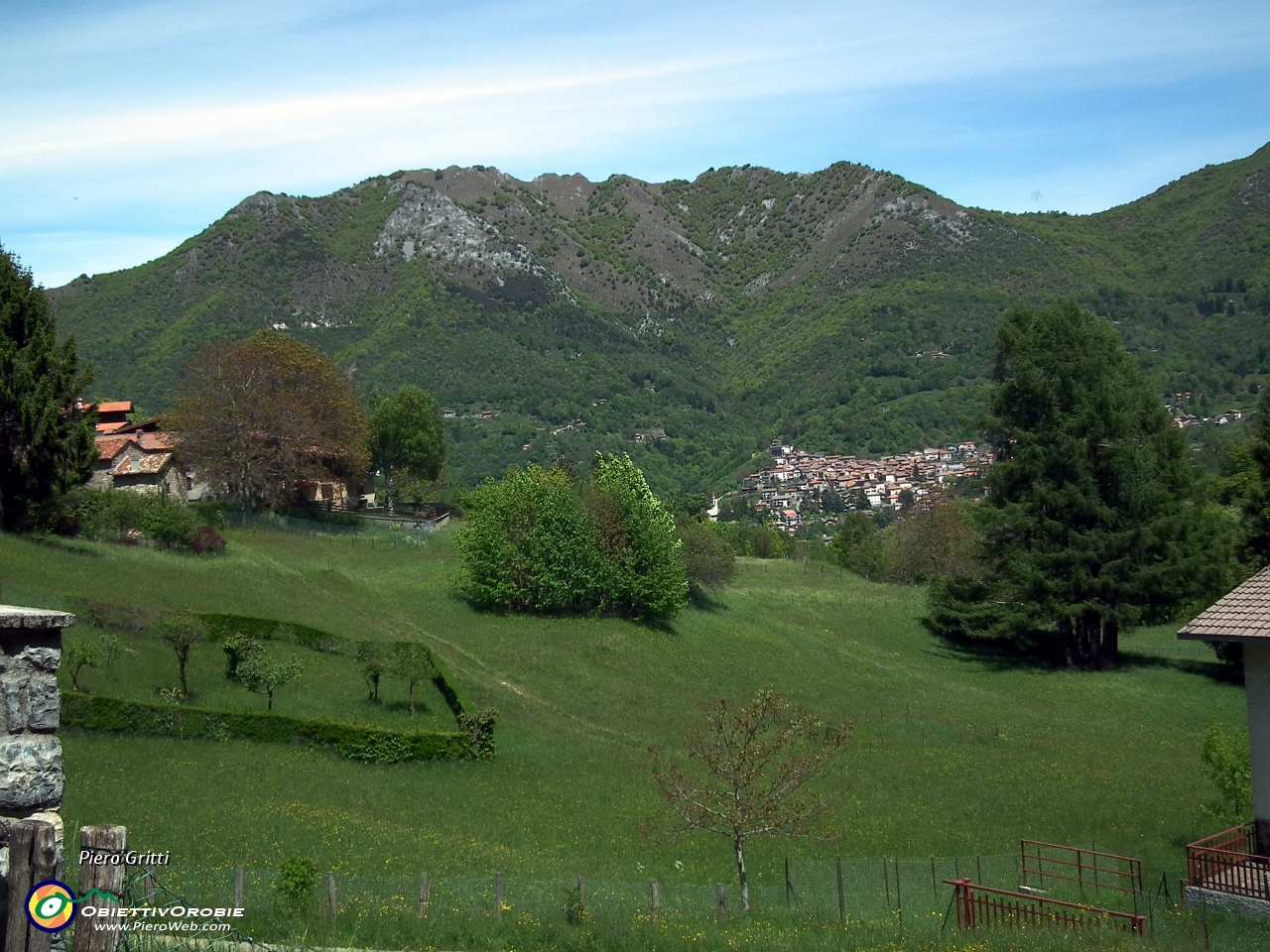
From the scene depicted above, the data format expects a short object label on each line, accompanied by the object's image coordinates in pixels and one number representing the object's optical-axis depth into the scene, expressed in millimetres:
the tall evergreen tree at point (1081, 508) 51625
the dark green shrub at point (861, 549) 91312
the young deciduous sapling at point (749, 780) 19031
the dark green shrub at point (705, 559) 56906
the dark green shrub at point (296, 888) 12312
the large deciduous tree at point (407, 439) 83438
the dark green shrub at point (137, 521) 46062
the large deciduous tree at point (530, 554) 48781
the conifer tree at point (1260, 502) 42844
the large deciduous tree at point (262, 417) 58625
